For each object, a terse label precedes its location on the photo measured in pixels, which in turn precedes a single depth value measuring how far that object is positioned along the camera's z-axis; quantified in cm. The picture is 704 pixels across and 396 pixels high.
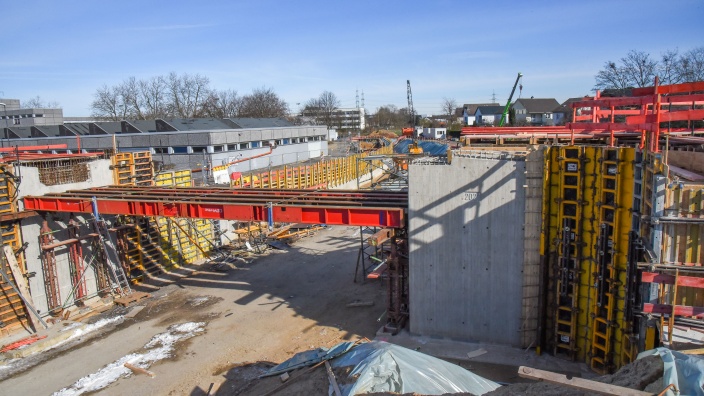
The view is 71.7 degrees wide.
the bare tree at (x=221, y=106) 8125
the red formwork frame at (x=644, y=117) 947
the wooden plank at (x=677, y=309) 816
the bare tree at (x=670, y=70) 4566
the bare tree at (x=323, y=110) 11494
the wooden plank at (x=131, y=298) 1658
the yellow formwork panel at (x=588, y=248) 993
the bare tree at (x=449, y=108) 13739
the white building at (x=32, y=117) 7125
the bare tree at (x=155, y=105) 7750
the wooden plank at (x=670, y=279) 791
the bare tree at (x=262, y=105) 8737
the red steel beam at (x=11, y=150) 2286
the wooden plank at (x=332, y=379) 724
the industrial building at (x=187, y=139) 3819
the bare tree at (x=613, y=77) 4881
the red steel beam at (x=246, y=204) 1322
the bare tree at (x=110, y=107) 7500
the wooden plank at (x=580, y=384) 494
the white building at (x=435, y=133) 7515
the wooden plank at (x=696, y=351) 683
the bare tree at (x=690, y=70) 4352
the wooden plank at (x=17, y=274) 1448
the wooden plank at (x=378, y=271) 1380
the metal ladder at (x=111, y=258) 1649
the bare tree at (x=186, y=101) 7900
